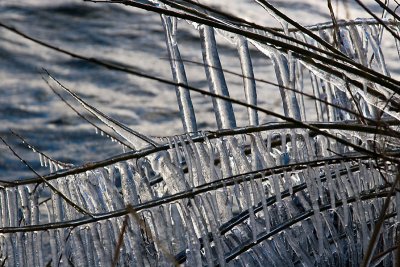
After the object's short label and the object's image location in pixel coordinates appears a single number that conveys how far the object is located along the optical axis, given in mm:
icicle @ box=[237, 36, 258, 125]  3728
